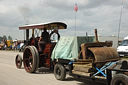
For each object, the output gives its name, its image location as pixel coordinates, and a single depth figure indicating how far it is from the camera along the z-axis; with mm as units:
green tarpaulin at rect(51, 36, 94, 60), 7164
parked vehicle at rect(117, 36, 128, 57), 16277
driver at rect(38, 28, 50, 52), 9773
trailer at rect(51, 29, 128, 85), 5168
